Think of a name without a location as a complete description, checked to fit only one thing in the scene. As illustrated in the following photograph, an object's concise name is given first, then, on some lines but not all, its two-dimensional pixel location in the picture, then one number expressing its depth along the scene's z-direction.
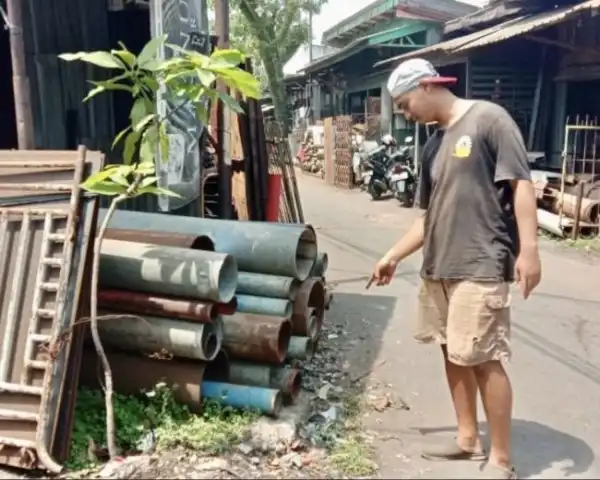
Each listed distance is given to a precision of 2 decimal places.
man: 3.06
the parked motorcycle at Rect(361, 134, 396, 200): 15.43
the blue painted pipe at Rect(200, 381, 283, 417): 3.76
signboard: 5.48
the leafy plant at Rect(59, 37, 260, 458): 3.30
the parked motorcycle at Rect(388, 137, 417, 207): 14.11
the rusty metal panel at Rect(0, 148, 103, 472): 3.20
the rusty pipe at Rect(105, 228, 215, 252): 3.97
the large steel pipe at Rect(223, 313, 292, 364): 3.89
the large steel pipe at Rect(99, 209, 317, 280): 4.30
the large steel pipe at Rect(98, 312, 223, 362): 3.60
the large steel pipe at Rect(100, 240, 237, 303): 3.62
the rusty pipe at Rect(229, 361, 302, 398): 3.94
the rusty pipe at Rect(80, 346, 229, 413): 3.67
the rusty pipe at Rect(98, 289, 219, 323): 3.62
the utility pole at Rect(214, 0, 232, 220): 6.75
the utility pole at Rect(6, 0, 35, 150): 4.37
